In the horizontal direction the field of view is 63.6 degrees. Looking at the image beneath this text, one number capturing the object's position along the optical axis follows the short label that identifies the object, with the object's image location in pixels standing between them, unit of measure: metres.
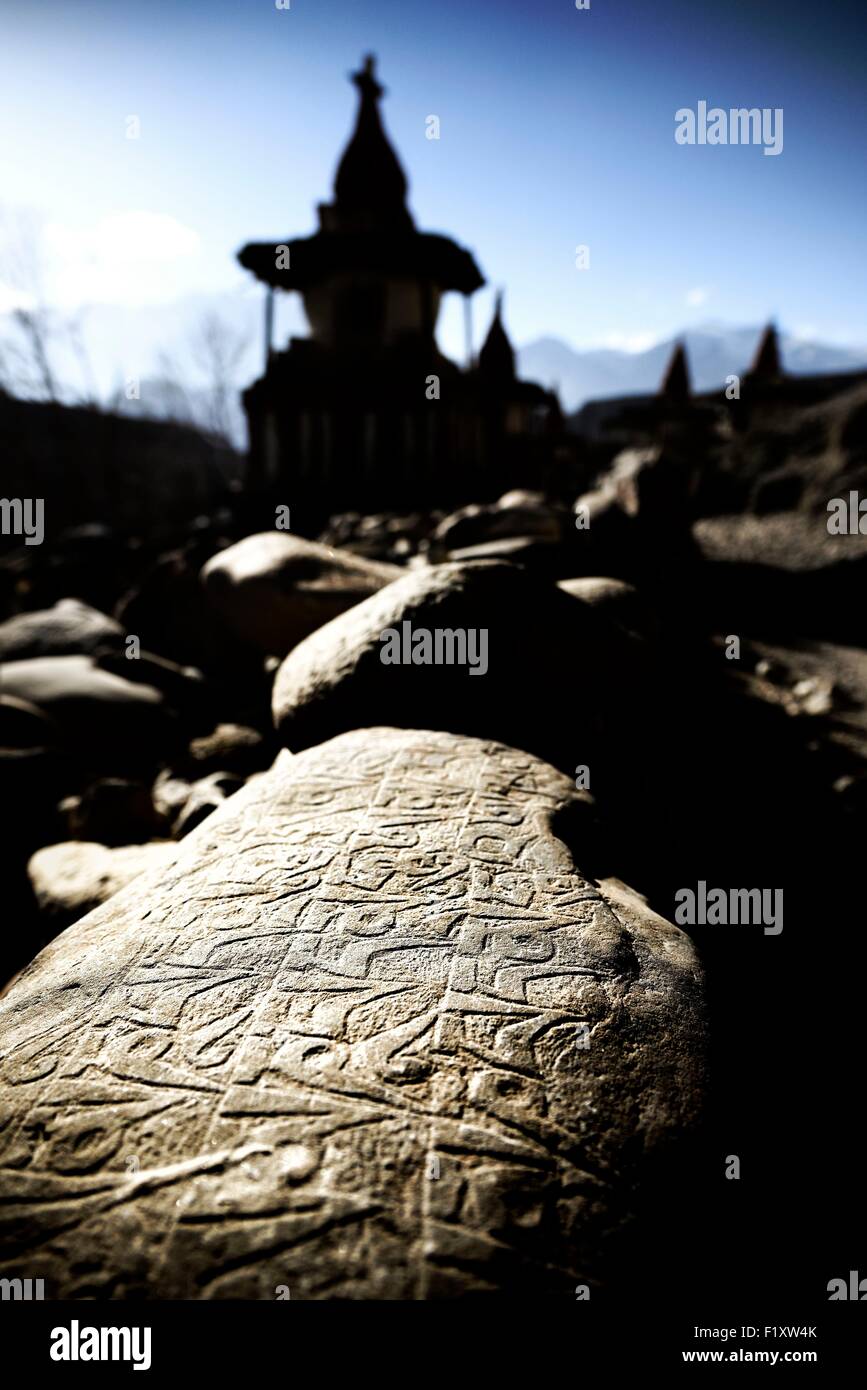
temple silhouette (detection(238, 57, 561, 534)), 13.54
